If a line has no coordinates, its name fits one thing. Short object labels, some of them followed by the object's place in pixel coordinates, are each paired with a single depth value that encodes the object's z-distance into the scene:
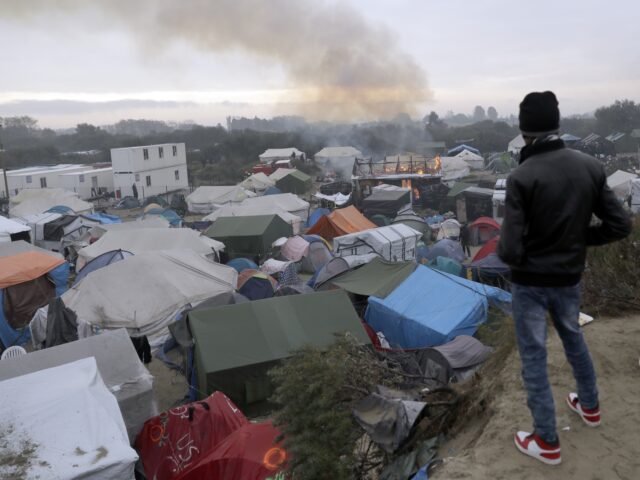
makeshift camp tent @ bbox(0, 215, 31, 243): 18.83
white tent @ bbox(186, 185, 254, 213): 34.56
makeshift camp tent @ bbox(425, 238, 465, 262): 16.81
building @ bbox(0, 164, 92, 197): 41.16
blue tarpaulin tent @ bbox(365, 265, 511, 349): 9.71
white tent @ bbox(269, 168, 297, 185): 42.69
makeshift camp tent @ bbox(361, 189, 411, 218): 25.87
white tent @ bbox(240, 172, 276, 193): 40.50
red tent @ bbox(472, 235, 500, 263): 15.02
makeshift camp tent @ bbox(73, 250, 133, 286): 14.64
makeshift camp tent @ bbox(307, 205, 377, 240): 21.14
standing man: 2.55
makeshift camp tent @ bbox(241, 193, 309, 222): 26.66
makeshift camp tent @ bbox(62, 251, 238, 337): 11.57
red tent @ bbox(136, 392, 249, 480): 5.82
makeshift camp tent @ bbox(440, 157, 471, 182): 43.75
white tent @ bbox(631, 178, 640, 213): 22.63
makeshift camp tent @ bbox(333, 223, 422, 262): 17.06
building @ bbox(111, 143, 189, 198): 40.44
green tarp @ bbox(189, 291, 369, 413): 8.20
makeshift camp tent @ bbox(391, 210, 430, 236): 22.55
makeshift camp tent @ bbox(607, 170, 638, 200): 25.84
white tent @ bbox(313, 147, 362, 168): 58.47
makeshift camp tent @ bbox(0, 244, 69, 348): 12.48
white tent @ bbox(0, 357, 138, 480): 4.48
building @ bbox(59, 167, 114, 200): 41.97
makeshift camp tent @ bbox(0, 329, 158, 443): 6.81
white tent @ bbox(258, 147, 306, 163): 60.44
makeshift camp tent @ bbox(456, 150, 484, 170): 54.03
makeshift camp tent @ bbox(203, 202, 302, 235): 24.38
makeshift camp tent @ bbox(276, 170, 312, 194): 41.91
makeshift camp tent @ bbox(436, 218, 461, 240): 21.09
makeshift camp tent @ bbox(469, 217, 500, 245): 20.19
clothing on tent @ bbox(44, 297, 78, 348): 10.32
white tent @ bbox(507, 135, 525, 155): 60.13
